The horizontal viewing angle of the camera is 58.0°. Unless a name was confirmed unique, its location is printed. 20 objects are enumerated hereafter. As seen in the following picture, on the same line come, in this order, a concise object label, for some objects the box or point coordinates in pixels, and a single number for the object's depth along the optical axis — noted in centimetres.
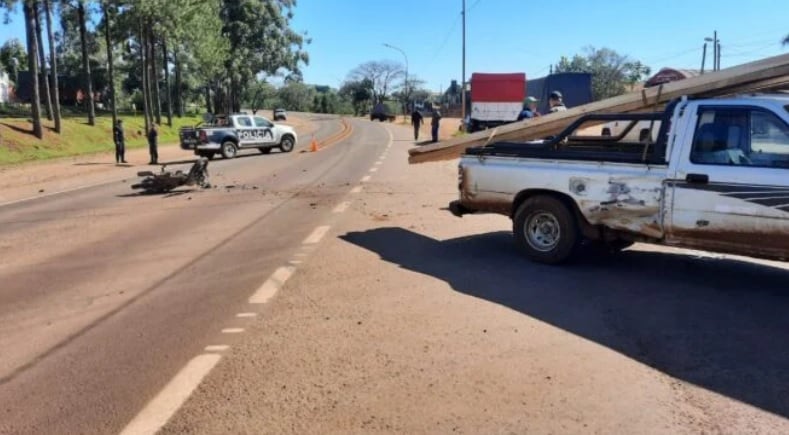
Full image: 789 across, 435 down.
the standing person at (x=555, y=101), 1260
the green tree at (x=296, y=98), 15388
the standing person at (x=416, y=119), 4031
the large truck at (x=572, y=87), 4131
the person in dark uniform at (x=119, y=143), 2655
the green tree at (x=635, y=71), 10712
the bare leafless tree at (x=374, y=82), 14400
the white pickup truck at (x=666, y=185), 632
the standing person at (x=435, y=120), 3192
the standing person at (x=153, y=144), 2645
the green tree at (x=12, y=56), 8181
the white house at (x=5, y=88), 7779
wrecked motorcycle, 1571
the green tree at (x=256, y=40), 7369
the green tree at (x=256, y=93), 9402
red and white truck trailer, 3938
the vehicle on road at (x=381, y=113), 9244
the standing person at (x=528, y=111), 1361
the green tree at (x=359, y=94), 14012
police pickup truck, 2834
